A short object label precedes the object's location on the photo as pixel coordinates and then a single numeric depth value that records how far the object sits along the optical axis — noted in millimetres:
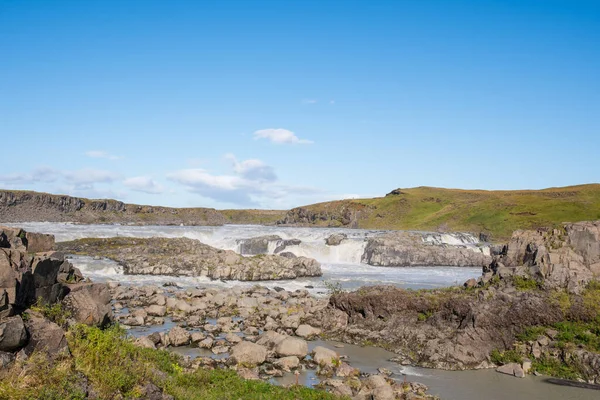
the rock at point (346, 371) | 18734
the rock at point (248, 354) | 19719
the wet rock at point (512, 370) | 19094
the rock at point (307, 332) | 25516
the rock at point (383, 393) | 15795
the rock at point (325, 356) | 19953
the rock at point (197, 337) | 23422
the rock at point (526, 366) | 19409
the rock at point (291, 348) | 20944
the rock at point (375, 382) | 16984
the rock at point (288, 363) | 19516
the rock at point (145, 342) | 19625
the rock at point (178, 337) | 22983
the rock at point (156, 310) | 30219
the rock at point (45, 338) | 10242
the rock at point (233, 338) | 23719
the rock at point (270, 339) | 21969
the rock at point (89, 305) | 15094
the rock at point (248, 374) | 17219
